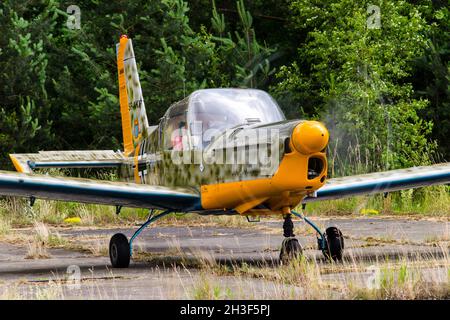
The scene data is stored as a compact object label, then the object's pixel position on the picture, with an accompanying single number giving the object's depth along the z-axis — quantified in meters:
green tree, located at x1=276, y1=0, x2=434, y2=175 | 31.12
